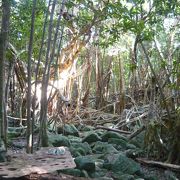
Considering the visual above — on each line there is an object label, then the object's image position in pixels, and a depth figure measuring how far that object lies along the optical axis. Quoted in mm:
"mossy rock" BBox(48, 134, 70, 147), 3395
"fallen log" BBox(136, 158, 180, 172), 2896
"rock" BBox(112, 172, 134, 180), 2598
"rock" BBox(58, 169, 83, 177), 2453
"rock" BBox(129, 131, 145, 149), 3759
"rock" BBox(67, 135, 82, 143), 3794
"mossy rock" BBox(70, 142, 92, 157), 3133
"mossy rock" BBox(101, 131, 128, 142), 3971
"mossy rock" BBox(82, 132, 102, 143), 3862
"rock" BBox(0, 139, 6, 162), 2252
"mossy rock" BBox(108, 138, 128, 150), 3664
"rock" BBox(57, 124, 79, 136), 4381
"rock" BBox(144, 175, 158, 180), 2785
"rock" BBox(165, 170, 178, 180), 2787
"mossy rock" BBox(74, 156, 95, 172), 2596
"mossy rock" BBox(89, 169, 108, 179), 2585
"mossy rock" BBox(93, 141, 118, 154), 3359
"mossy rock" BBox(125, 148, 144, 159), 3258
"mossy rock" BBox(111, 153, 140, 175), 2807
